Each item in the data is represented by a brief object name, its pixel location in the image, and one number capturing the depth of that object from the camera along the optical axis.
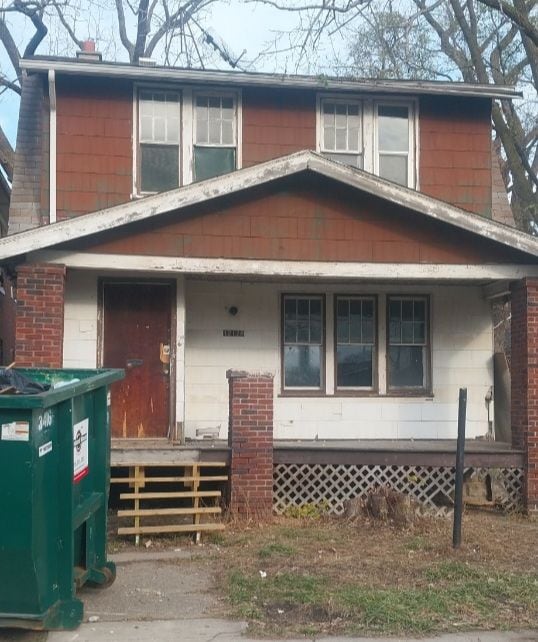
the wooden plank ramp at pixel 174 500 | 8.38
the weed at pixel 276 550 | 7.73
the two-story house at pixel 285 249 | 9.73
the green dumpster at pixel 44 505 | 4.95
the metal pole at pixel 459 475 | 7.84
